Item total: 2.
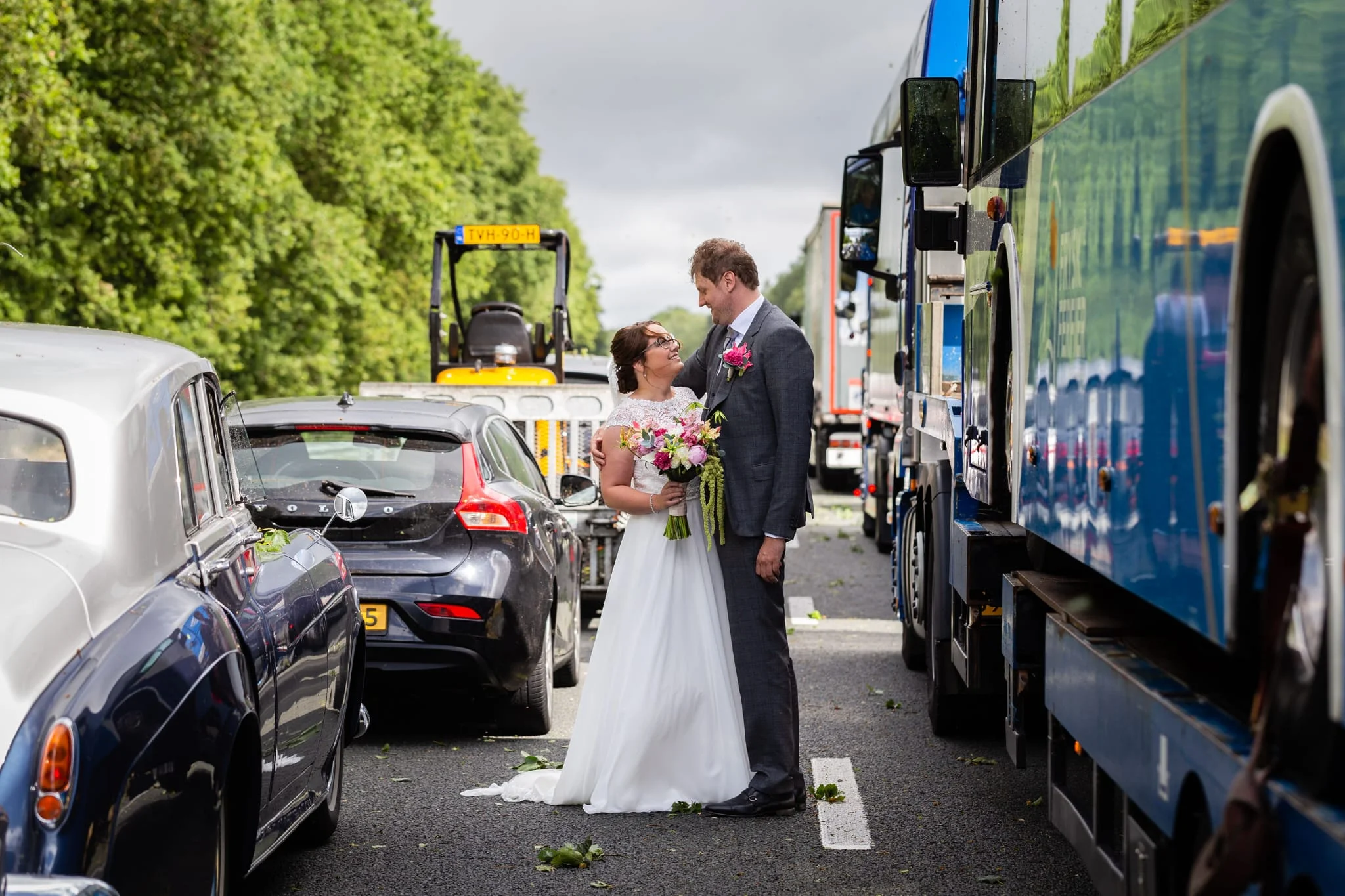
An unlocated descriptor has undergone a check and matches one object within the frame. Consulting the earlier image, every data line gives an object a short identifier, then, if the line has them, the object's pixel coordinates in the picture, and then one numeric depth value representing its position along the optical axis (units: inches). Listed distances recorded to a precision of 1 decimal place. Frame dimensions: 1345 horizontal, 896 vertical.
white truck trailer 1109.1
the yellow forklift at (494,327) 851.4
